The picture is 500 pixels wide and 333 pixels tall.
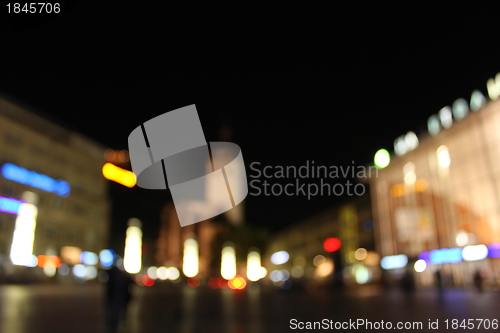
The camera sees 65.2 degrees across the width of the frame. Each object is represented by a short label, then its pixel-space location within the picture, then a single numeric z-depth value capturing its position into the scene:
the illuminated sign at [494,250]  35.79
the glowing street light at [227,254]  62.25
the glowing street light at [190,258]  115.75
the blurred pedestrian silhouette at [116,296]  6.47
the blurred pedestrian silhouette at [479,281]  23.44
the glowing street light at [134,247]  96.69
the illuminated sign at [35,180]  48.19
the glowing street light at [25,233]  47.25
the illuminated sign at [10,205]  46.22
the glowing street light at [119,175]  71.50
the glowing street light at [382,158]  54.52
